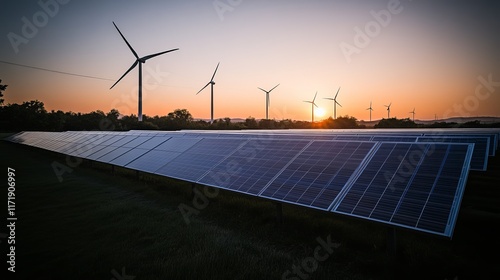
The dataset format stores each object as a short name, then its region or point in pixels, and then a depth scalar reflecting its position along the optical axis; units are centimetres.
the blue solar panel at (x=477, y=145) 998
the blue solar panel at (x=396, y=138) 1458
